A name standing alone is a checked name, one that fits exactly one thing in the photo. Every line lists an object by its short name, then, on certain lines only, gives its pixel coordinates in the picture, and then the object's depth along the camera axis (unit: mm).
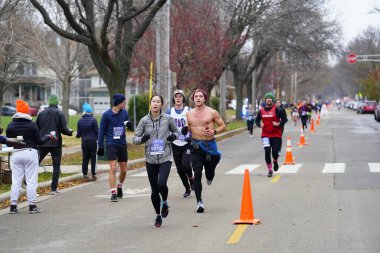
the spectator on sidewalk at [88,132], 17250
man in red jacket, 17062
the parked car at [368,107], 85769
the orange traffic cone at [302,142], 28853
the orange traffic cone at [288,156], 21016
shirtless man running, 11672
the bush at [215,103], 61681
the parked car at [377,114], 57644
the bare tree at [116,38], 22656
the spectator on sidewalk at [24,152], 12016
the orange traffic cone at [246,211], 10377
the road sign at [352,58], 65838
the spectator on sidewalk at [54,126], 14609
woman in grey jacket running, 10516
